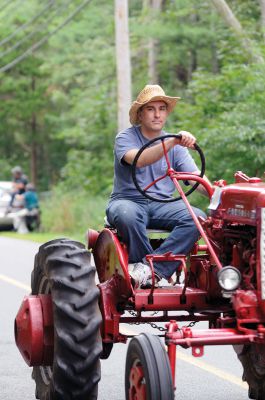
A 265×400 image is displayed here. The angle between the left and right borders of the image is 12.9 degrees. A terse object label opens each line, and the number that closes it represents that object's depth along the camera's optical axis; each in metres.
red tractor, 6.55
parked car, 31.57
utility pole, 27.92
